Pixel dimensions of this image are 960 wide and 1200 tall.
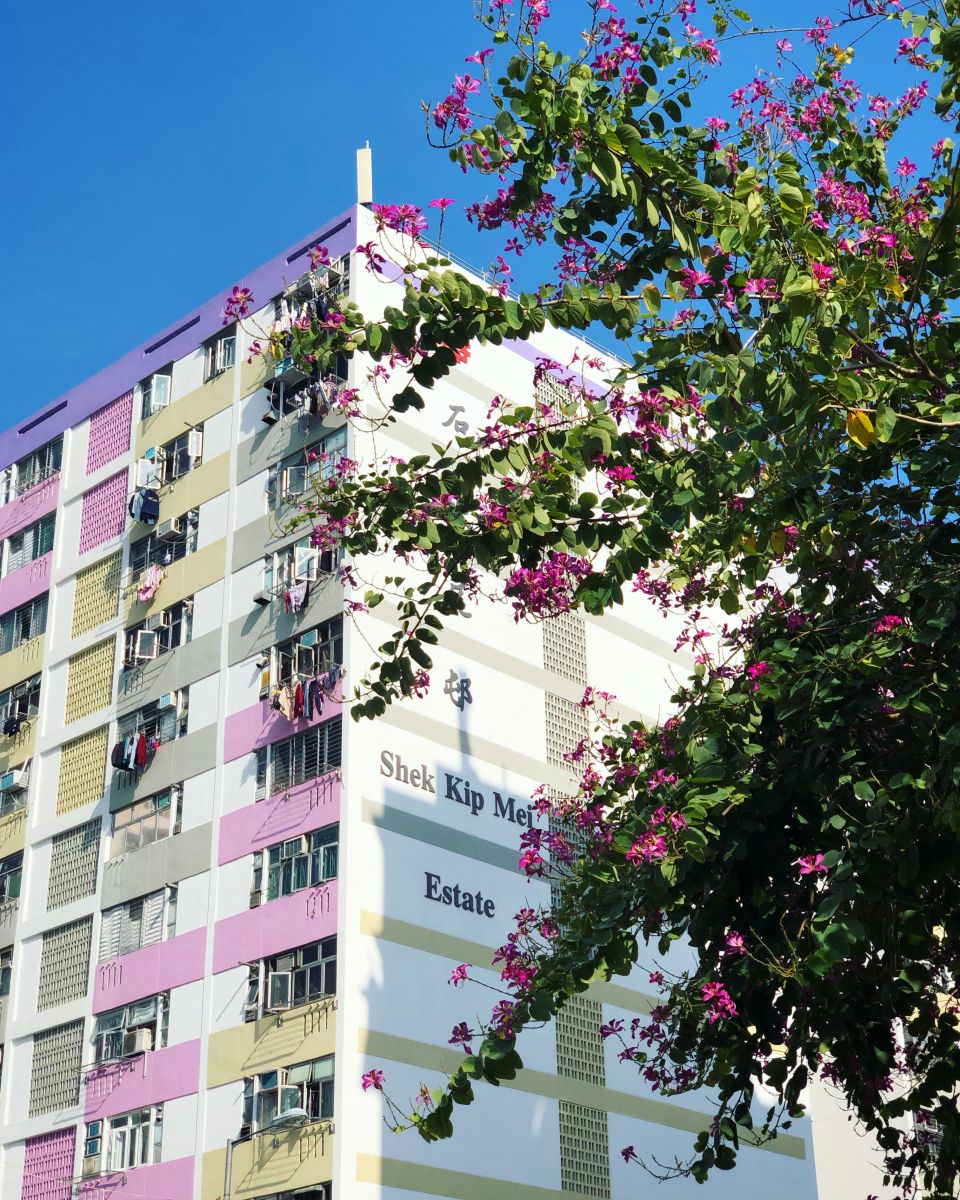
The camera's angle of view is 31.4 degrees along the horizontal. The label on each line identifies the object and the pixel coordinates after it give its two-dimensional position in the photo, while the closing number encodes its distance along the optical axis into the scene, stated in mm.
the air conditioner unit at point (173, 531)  30797
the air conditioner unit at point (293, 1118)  23250
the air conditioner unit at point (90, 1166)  26623
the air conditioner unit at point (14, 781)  32312
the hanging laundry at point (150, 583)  30656
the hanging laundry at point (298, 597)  27312
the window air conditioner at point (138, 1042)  26719
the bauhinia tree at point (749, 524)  9867
